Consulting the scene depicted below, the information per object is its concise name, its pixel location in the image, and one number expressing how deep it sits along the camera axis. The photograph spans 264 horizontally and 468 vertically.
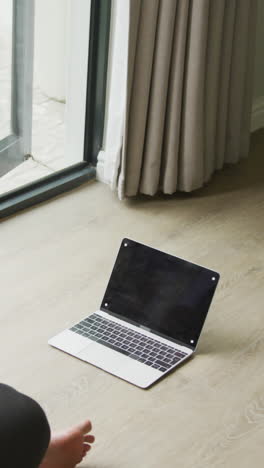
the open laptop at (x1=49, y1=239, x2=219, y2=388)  2.18
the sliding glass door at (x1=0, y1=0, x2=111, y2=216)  2.80
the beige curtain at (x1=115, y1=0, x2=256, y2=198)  2.77
